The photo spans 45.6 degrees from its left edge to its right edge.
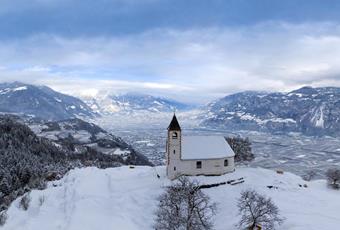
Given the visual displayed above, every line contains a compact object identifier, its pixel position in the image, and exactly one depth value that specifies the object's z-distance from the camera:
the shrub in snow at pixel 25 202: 59.15
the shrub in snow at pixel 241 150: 94.06
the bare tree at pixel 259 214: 51.69
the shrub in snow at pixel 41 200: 60.77
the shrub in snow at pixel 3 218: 52.42
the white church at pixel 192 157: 77.31
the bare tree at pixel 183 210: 50.97
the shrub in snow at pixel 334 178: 77.69
